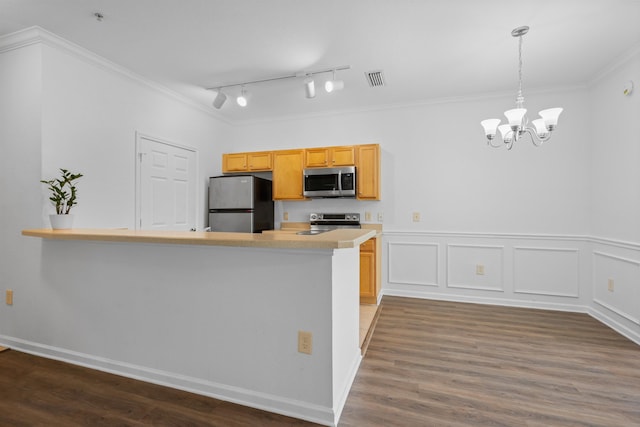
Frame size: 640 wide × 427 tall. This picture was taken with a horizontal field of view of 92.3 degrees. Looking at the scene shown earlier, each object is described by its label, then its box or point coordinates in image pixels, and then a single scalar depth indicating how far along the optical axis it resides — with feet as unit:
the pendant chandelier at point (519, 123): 7.59
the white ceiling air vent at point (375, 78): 10.66
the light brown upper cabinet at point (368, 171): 13.25
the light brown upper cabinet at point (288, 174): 14.38
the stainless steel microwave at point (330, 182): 13.37
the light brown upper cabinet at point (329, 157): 13.62
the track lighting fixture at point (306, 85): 10.23
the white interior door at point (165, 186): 11.12
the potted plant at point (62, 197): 7.83
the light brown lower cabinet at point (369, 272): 12.35
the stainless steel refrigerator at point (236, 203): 13.74
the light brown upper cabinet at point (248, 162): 14.93
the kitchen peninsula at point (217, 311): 5.56
